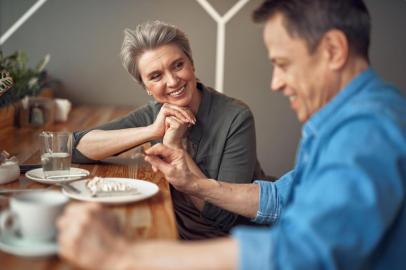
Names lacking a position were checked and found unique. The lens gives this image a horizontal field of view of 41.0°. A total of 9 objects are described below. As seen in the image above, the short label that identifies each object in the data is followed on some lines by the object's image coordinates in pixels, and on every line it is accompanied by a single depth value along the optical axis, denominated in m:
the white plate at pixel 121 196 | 1.30
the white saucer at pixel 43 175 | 1.54
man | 0.85
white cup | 0.95
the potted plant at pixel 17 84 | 2.70
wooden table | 0.94
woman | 1.92
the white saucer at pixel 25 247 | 0.93
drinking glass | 1.61
